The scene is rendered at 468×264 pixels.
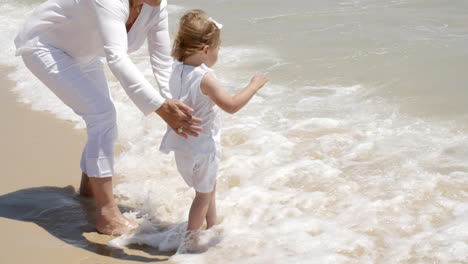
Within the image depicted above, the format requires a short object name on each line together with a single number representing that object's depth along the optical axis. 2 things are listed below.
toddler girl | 3.21
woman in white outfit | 3.51
